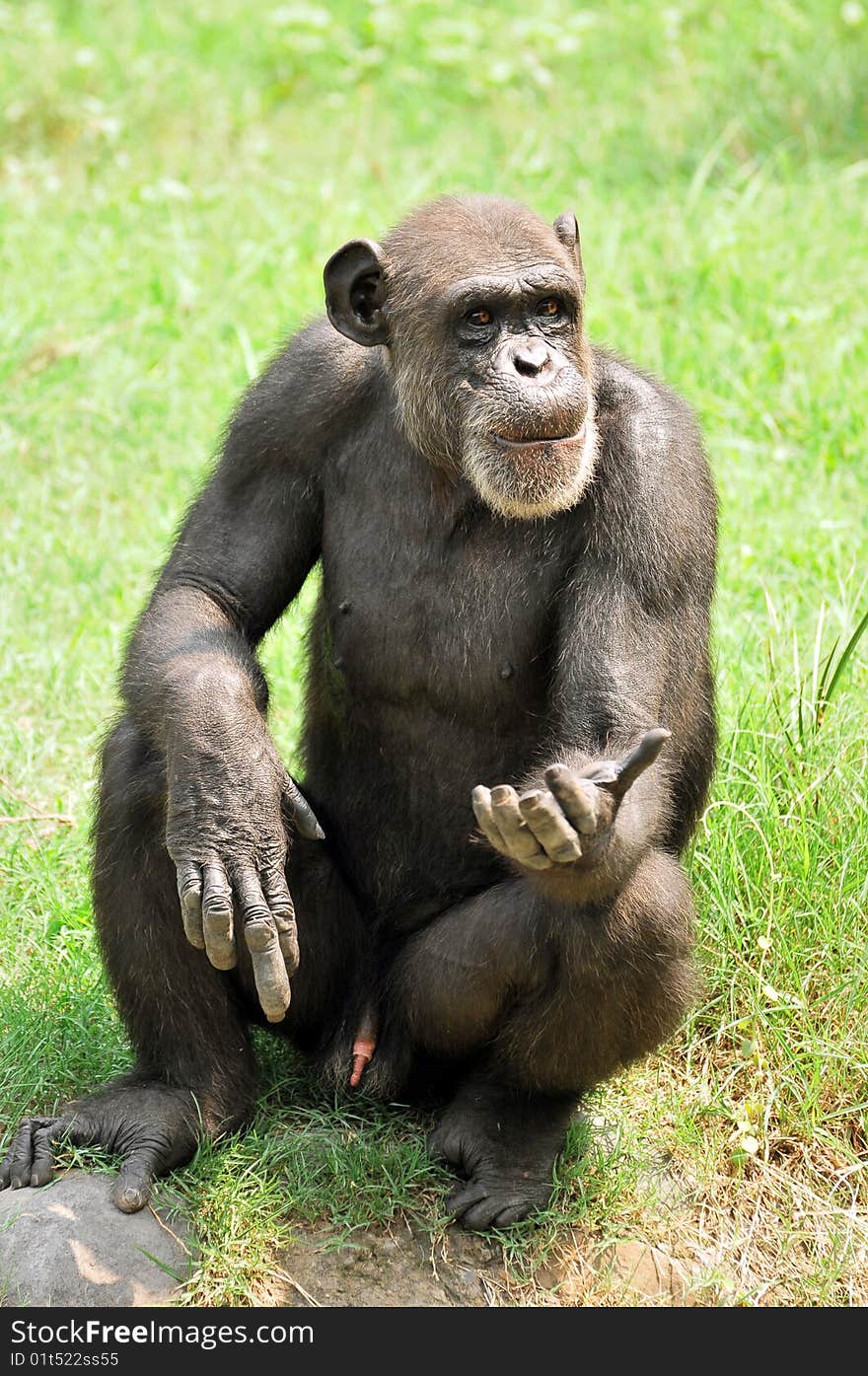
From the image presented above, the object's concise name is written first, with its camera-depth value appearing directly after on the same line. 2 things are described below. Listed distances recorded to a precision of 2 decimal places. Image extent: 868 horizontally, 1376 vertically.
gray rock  7.70
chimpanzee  7.88
